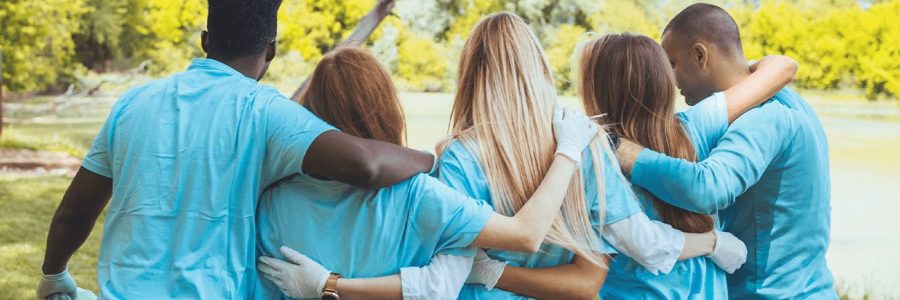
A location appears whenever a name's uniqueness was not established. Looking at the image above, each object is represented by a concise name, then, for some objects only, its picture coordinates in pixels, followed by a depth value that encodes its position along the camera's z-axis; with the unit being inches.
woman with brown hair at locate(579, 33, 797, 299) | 79.6
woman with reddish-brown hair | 69.1
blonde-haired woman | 73.7
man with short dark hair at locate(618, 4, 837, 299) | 77.5
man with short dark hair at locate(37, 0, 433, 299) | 64.8
